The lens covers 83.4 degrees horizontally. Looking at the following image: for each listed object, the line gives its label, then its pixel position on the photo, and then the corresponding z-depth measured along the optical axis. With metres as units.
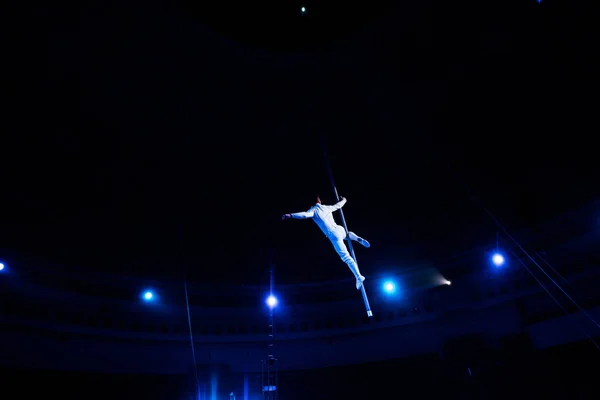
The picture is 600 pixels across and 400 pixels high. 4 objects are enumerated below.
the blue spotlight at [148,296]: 14.77
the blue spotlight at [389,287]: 15.77
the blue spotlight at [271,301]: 15.91
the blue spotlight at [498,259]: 14.00
